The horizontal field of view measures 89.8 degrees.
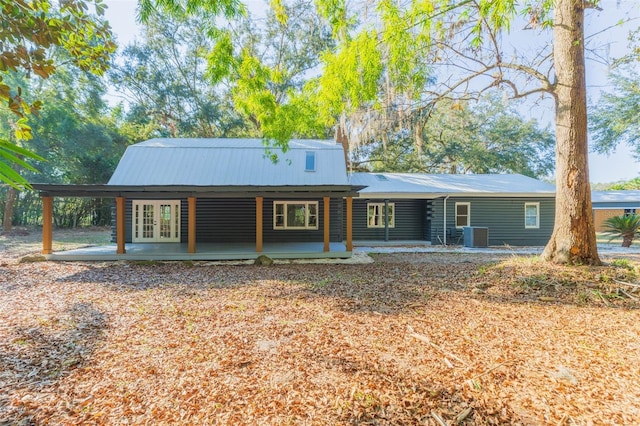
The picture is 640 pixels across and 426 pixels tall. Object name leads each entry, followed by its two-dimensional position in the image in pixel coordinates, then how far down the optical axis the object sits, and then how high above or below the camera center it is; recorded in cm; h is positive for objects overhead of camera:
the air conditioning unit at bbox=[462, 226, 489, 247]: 1307 -108
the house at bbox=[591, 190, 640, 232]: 1914 +64
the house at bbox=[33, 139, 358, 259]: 1176 +40
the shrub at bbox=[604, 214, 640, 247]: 1341 -72
